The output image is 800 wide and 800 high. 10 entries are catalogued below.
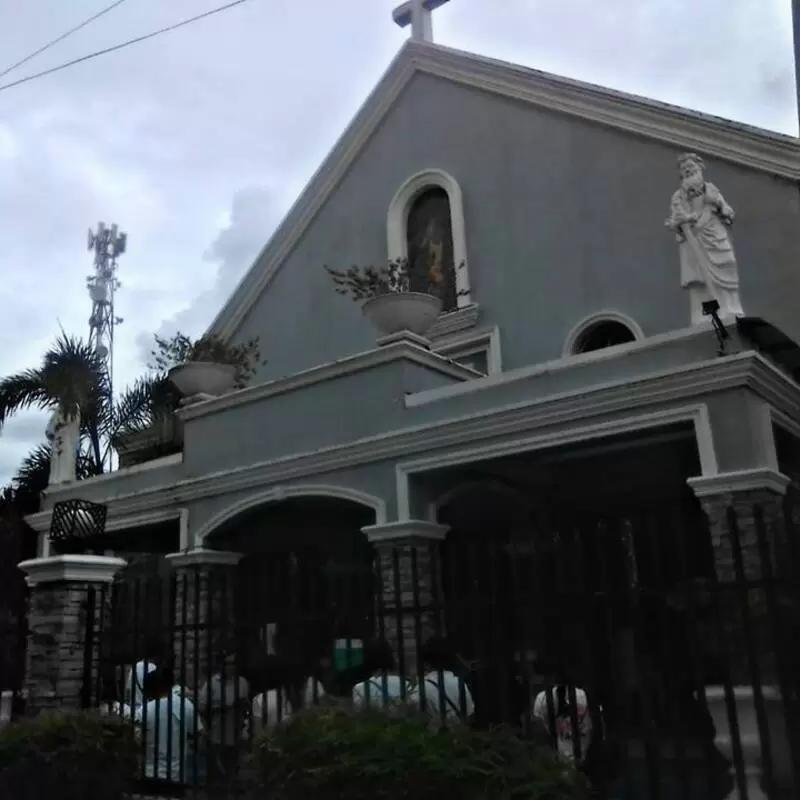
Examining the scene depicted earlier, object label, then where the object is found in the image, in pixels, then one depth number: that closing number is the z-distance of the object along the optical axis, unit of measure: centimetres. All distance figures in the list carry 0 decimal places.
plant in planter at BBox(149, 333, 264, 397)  1191
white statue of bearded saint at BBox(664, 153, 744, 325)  866
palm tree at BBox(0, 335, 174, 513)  1380
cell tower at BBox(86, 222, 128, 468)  2831
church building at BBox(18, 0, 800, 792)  816
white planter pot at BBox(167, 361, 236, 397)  1188
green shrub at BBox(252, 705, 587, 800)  359
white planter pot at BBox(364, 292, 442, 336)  1016
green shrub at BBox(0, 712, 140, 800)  541
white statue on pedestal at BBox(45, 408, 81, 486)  1368
